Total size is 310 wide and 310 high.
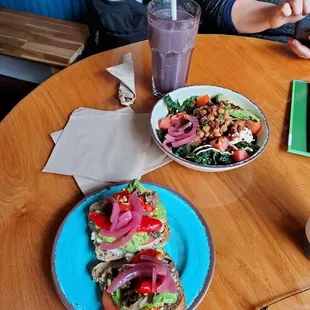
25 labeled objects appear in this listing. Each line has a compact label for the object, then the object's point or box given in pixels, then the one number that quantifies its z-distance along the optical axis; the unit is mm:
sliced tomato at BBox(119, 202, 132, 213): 695
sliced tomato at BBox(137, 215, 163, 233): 685
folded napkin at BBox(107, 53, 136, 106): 1035
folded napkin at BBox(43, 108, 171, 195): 832
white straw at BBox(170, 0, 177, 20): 907
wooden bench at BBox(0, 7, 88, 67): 1851
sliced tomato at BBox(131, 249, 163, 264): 656
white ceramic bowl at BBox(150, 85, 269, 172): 822
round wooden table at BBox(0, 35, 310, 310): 688
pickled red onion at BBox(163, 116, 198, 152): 875
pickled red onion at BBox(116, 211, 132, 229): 682
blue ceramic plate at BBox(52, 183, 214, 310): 654
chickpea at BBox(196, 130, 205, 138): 888
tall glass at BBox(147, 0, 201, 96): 941
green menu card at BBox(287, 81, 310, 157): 918
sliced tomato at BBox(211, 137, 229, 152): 862
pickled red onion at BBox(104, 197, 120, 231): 681
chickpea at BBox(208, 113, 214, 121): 907
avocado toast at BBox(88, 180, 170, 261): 676
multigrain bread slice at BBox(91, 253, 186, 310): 612
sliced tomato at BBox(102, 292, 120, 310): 620
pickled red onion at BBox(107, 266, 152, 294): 618
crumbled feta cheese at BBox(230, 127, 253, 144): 881
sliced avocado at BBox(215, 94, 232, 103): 976
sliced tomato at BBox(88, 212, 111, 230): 691
